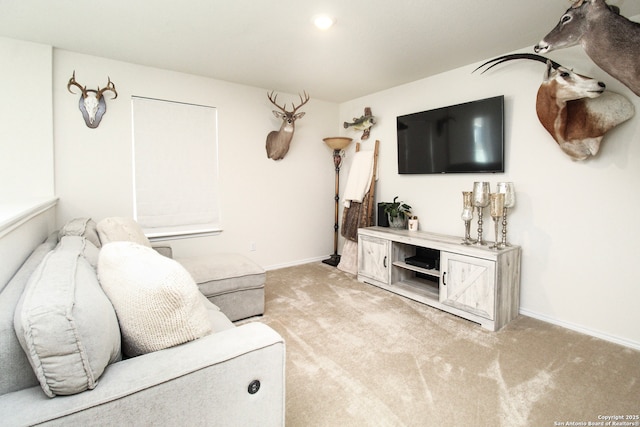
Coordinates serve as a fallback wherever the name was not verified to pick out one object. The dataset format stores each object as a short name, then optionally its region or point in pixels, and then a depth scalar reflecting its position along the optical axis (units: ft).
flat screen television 9.71
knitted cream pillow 3.46
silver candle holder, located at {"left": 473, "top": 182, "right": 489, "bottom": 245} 9.40
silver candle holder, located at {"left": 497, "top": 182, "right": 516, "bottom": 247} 9.11
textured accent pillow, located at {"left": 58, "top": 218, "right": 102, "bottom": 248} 7.46
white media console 8.57
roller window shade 10.92
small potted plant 12.41
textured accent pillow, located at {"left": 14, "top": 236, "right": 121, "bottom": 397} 2.64
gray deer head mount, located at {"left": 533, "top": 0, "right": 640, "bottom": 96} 5.60
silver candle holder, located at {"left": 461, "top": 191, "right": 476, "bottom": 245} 9.74
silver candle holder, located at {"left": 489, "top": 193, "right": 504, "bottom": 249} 8.96
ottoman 8.45
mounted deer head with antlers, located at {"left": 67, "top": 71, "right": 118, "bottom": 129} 9.74
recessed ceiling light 7.49
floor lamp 14.29
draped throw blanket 13.88
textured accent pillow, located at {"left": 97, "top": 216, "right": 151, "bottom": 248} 7.49
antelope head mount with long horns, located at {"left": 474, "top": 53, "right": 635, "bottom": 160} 7.38
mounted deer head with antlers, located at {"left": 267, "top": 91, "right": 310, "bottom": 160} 12.87
